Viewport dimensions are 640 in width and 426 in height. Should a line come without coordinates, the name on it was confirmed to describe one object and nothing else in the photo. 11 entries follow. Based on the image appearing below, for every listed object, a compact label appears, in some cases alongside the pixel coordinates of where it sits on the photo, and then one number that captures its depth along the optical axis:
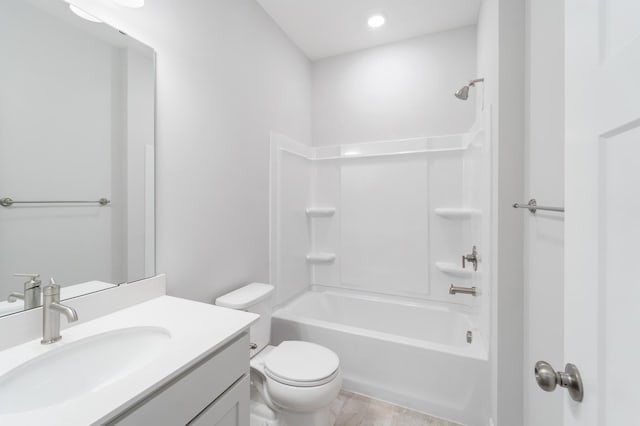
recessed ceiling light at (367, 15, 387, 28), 2.08
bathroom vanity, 0.61
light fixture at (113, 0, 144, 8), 1.09
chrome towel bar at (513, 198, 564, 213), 0.86
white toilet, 1.29
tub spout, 1.79
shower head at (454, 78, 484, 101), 1.83
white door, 0.36
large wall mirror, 0.84
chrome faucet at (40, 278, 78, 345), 0.81
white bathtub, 1.56
